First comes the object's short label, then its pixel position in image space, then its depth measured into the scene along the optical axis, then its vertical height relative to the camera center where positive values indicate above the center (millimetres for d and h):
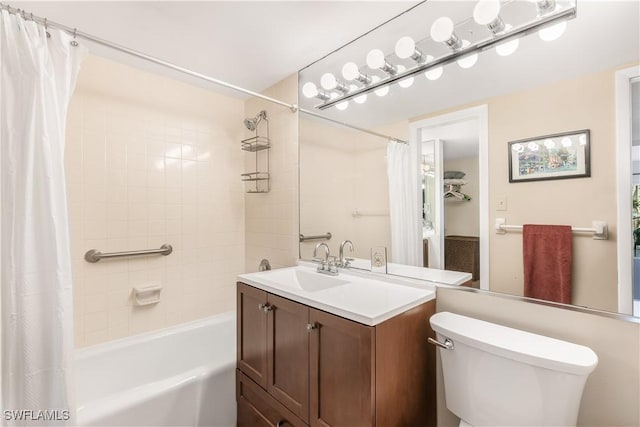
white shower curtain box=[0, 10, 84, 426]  1154 -86
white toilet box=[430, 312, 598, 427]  861 -524
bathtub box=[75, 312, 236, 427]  1428 -982
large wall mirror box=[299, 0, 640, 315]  976 +330
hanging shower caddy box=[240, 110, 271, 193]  2391 +528
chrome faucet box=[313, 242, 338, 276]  1741 -326
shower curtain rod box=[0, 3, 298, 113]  1180 +800
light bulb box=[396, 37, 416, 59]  1427 +815
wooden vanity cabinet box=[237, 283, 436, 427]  1019 -627
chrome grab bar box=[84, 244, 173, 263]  1850 -266
